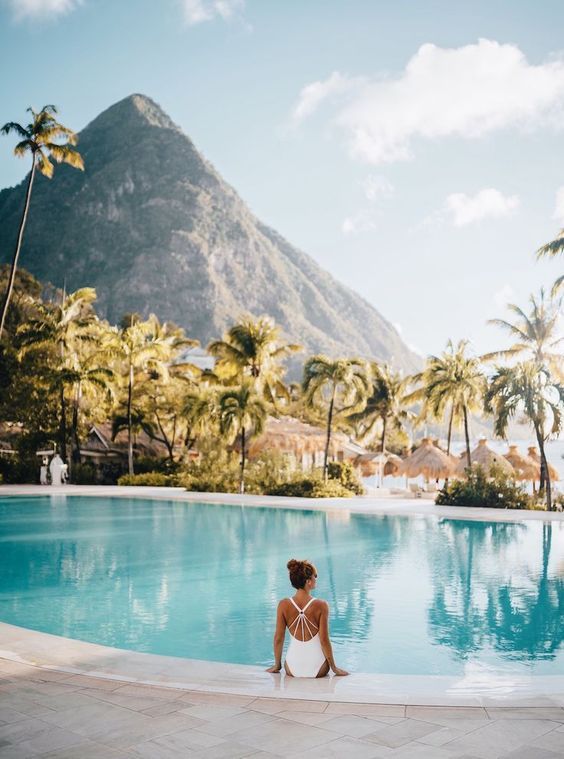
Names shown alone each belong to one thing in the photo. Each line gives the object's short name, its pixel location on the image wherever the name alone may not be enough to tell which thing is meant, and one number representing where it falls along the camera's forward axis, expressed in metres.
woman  5.58
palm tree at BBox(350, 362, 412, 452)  40.03
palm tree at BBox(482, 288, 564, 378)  24.88
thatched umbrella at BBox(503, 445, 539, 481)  28.20
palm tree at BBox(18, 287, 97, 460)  29.68
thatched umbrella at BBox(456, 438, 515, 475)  26.34
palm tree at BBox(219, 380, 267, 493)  25.62
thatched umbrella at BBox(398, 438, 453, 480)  27.09
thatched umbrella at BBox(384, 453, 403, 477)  34.62
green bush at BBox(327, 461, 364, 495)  26.16
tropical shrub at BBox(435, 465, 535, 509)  20.98
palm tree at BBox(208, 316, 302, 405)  30.64
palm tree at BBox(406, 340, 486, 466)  28.00
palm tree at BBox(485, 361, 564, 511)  20.66
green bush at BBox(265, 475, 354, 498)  24.39
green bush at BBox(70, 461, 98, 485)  30.25
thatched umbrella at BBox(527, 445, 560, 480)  27.78
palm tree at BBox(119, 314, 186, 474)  29.89
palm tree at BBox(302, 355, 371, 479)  26.38
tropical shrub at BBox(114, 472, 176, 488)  28.73
